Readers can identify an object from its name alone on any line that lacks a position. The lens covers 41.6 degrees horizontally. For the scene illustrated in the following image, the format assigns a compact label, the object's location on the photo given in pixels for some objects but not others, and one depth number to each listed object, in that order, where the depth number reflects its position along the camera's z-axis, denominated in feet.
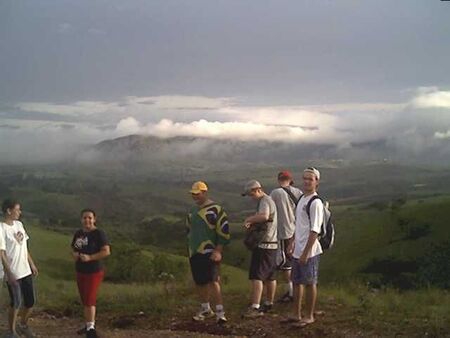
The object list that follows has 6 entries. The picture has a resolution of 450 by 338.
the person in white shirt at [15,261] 23.08
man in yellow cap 25.75
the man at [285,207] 27.37
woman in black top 23.65
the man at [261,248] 25.94
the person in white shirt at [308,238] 23.35
